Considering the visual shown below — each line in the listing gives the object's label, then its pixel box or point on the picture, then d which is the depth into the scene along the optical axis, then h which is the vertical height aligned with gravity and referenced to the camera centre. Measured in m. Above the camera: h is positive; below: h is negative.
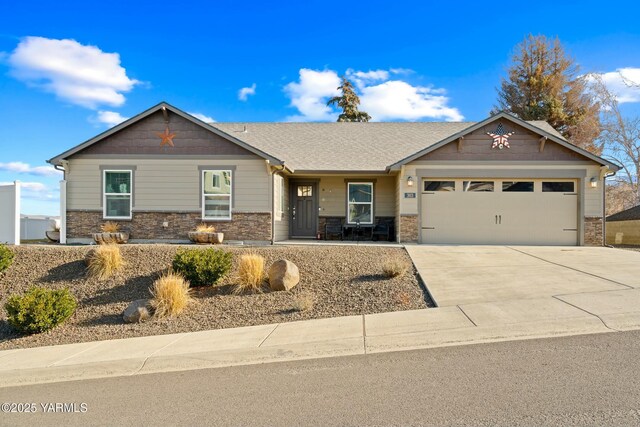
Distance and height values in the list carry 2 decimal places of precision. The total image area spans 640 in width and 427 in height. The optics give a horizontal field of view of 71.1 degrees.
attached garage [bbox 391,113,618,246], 14.99 +0.79
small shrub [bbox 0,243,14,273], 10.76 -1.17
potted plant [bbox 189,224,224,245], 14.48 -0.83
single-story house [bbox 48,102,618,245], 15.09 +0.93
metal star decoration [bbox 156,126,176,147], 15.45 +2.55
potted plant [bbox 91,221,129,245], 14.59 -0.80
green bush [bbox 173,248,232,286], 9.55 -1.18
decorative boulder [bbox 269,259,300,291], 9.30 -1.34
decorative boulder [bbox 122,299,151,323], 8.37 -1.93
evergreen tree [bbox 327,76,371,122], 37.44 +9.16
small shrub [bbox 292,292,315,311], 8.16 -1.68
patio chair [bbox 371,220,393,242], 17.55 -0.63
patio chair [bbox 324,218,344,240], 17.73 -0.61
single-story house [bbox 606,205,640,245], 20.06 -0.59
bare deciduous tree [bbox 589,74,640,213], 31.66 +5.11
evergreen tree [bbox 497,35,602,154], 30.67 +8.49
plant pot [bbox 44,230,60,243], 16.12 -0.91
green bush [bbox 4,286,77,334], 7.93 -1.81
